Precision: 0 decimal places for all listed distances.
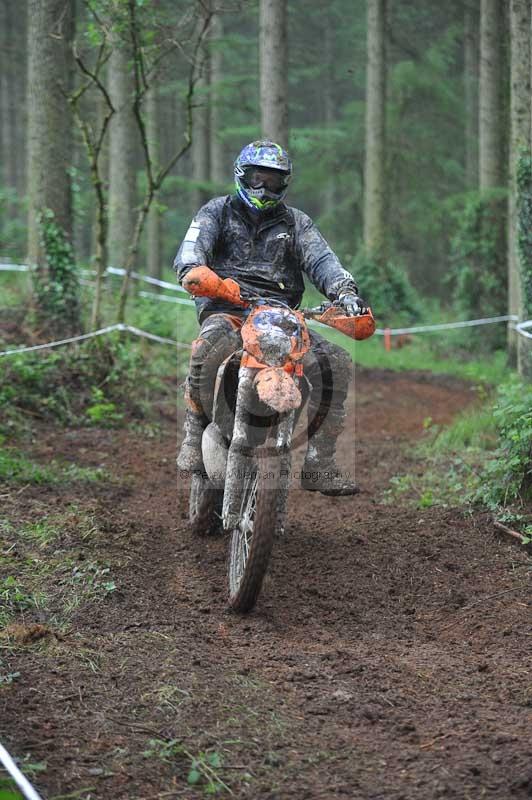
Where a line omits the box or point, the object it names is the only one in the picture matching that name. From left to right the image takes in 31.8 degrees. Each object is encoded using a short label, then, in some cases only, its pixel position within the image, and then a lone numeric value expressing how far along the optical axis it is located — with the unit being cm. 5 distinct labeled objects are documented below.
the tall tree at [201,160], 2634
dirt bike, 514
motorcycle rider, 599
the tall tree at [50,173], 1128
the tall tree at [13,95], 3353
